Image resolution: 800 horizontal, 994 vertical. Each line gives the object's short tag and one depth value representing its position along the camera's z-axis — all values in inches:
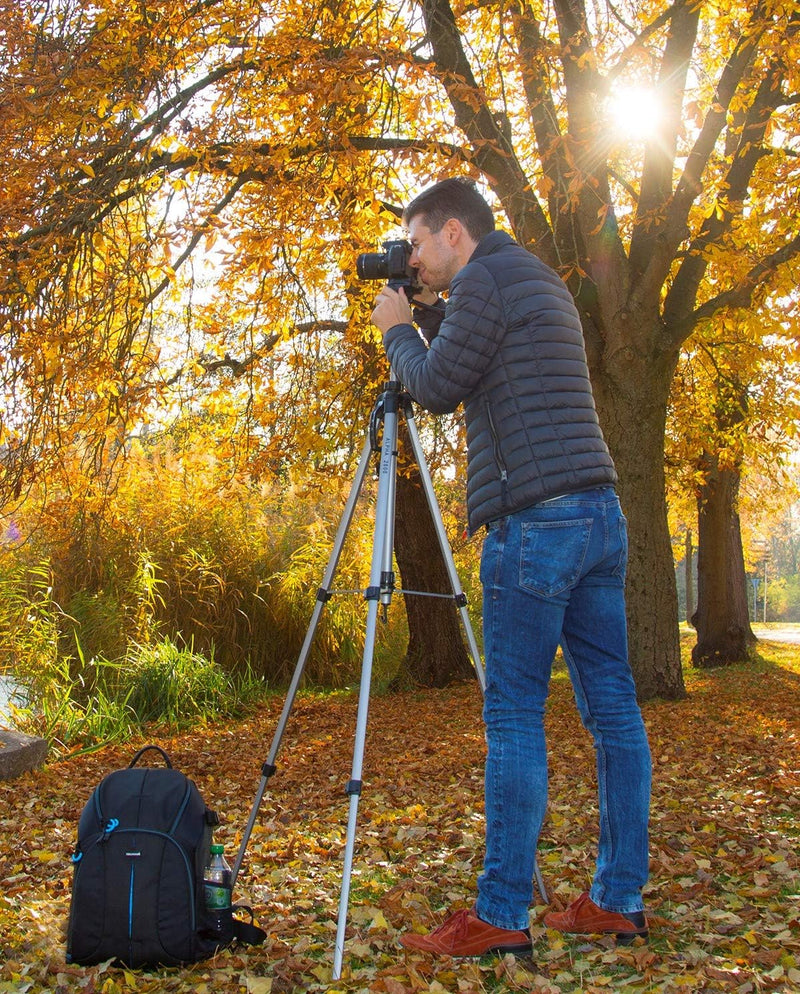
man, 98.9
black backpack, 105.0
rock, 221.5
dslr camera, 115.5
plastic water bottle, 109.7
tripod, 104.7
